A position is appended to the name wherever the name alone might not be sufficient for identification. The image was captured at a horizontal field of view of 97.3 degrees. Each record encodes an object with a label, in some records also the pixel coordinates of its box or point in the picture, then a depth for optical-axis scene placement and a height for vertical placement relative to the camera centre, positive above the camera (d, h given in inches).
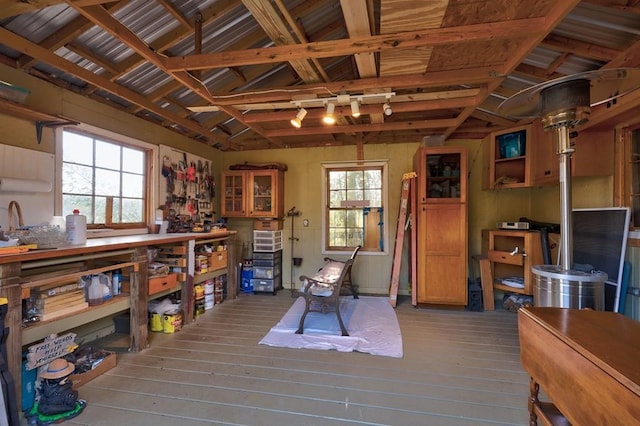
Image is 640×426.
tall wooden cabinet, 143.5 -8.6
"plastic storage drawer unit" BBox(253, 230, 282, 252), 175.9 -16.7
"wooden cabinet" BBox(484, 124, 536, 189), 134.3 +28.8
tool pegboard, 147.0 +18.1
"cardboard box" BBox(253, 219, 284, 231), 179.6 -6.8
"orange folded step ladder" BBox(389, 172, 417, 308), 158.4 -10.1
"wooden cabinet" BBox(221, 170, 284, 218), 179.8 +13.5
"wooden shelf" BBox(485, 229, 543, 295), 131.0 -20.4
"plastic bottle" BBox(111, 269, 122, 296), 100.0 -24.2
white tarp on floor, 104.9 -49.0
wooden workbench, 65.9 -19.4
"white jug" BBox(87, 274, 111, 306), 90.0 -24.6
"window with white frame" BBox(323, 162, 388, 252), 181.5 +5.4
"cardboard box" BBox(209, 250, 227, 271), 147.3 -24.7
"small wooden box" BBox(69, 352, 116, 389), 79.0 -46.8
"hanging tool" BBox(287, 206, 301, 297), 190.2 -0.5
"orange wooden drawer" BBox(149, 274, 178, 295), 108.0 -27.8
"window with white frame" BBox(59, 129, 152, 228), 105.3 +14.9
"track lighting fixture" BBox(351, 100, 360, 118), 110.6 +42.5
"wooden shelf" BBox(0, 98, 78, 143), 80.7 +30.9
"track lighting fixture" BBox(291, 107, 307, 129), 113.3 +39.9
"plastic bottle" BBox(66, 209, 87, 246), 87.5 -4.6
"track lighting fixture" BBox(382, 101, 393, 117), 110.3 +41.7
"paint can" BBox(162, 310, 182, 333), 117.5 -45.1
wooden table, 31.2 -19.8
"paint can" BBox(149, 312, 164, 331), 119.0 -45.6
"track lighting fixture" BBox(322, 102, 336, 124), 111.2 +40.8
